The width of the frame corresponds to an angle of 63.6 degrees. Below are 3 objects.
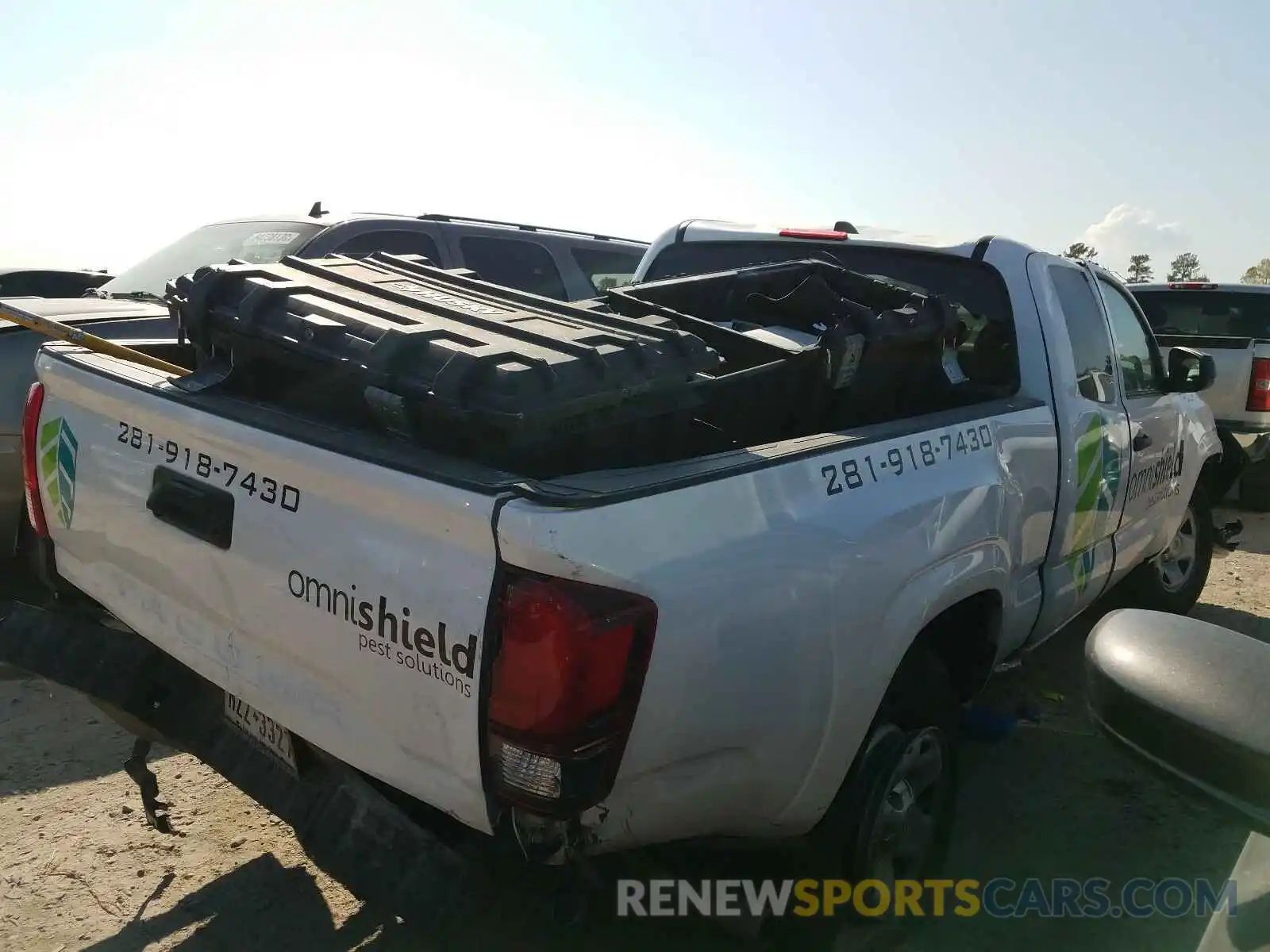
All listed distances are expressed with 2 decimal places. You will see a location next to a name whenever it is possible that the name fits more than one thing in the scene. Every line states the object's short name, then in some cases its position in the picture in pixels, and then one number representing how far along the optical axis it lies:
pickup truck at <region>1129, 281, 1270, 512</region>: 8.16
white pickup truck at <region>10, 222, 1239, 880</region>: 1.79
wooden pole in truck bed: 2.91
